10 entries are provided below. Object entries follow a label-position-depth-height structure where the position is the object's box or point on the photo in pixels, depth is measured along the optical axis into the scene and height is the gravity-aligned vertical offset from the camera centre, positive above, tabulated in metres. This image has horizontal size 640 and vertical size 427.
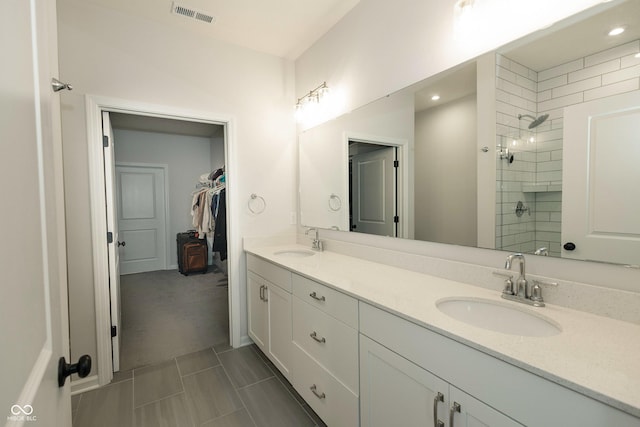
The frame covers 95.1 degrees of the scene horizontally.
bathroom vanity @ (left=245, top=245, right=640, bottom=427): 0.72 -0.49
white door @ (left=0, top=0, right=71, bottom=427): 0.41 -0.03
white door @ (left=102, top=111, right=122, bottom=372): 2.16 -0.18
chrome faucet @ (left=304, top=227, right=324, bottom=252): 2.55 -0.35
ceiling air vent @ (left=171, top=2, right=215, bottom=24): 2.09 +1.43
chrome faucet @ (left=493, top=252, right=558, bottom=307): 1.16 -0.36
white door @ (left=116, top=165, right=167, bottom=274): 5.23 -0.20
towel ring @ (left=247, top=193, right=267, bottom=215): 2.68 +0.02
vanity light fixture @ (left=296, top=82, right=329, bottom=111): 2.46 +0.95
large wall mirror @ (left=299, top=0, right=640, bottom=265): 1.03 +0.25
